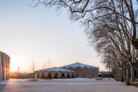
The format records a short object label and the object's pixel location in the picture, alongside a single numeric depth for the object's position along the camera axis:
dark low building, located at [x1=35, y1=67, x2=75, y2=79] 65.38
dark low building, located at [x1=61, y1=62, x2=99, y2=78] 85.19
